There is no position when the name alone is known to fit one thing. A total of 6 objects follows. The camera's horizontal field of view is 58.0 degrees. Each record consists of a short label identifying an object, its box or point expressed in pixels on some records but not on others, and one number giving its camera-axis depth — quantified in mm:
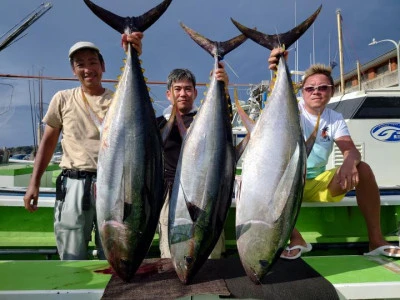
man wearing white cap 2625
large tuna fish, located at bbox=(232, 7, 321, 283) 1941
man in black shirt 2623
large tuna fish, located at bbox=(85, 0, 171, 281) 1883
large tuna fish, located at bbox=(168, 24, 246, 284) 1934
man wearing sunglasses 2529
